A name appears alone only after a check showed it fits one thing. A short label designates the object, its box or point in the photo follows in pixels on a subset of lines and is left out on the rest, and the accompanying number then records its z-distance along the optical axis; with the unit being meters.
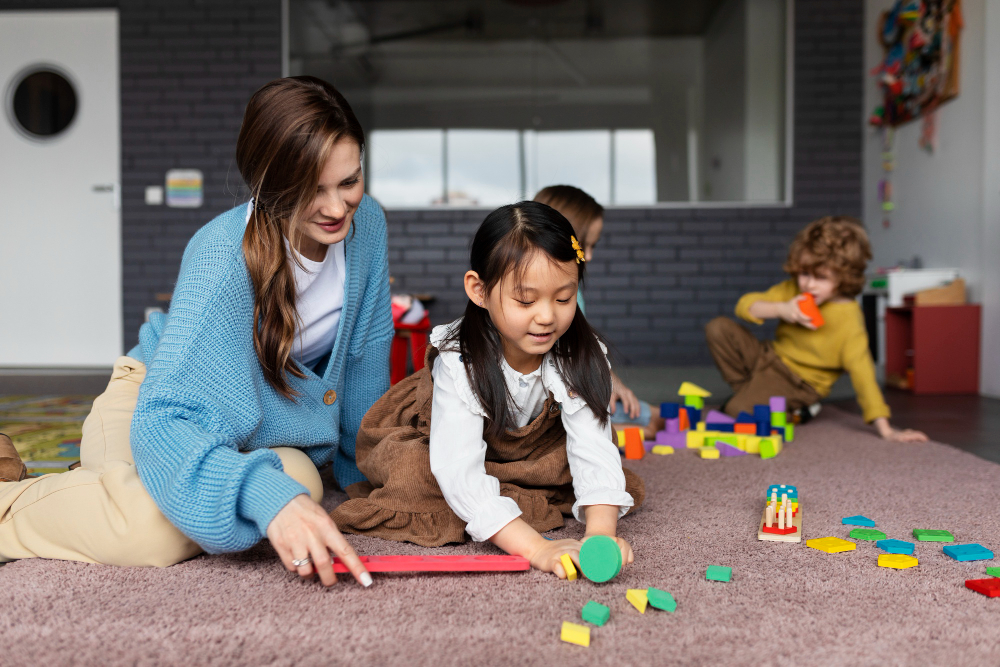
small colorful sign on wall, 4.83
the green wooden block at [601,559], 1.08
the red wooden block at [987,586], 1.05
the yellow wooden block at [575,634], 0.91
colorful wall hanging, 3.66
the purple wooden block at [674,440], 2.27
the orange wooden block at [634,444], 2.02
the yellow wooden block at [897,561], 1.17
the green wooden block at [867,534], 1.30
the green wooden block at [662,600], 1.00
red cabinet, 3.43
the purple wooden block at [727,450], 2.13
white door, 4.83
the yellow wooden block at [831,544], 1.25
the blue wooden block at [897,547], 1.22
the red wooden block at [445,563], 1.10
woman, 1.06
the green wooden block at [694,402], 2.54
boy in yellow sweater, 2.50
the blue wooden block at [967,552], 1.20
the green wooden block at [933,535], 1.29
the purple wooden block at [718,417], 2.43
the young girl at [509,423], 1.22
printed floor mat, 1.95
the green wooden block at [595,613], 0.96
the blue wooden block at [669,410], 2.58
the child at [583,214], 2.12
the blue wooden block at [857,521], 1.39
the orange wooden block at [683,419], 2.44
